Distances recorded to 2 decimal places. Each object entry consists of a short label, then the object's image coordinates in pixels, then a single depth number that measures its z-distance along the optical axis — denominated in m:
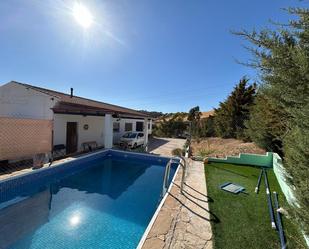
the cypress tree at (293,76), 1.73
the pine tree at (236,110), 13.91
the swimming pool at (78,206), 3.54
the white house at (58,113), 9.25
